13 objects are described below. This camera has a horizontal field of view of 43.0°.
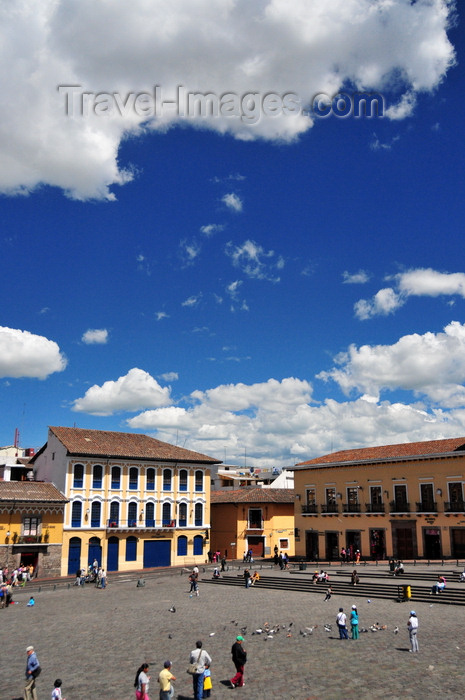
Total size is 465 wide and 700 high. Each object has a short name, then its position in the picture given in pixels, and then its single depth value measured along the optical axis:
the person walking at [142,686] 14.57
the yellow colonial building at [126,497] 50.28
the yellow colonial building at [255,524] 59.75
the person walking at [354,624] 22.02
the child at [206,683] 15.85
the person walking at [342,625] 21.94
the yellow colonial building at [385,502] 43.41
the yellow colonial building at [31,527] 45.19
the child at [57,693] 14.38
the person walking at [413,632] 19.47
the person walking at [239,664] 16.84
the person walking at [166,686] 14.70
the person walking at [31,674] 15.12
